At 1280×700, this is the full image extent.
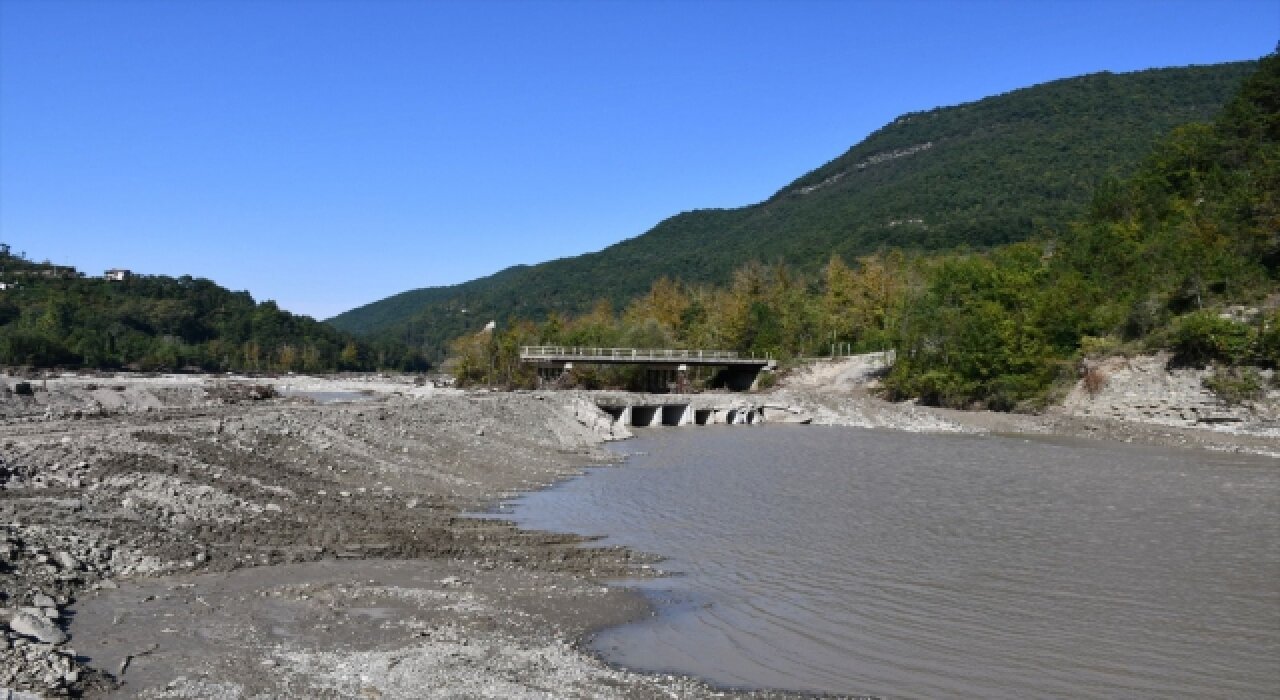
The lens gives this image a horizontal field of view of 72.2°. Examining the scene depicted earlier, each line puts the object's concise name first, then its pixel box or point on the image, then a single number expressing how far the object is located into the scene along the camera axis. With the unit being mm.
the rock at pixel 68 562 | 11618
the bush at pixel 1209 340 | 46375
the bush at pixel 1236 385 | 45125
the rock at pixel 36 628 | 9089
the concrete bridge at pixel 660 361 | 71562
